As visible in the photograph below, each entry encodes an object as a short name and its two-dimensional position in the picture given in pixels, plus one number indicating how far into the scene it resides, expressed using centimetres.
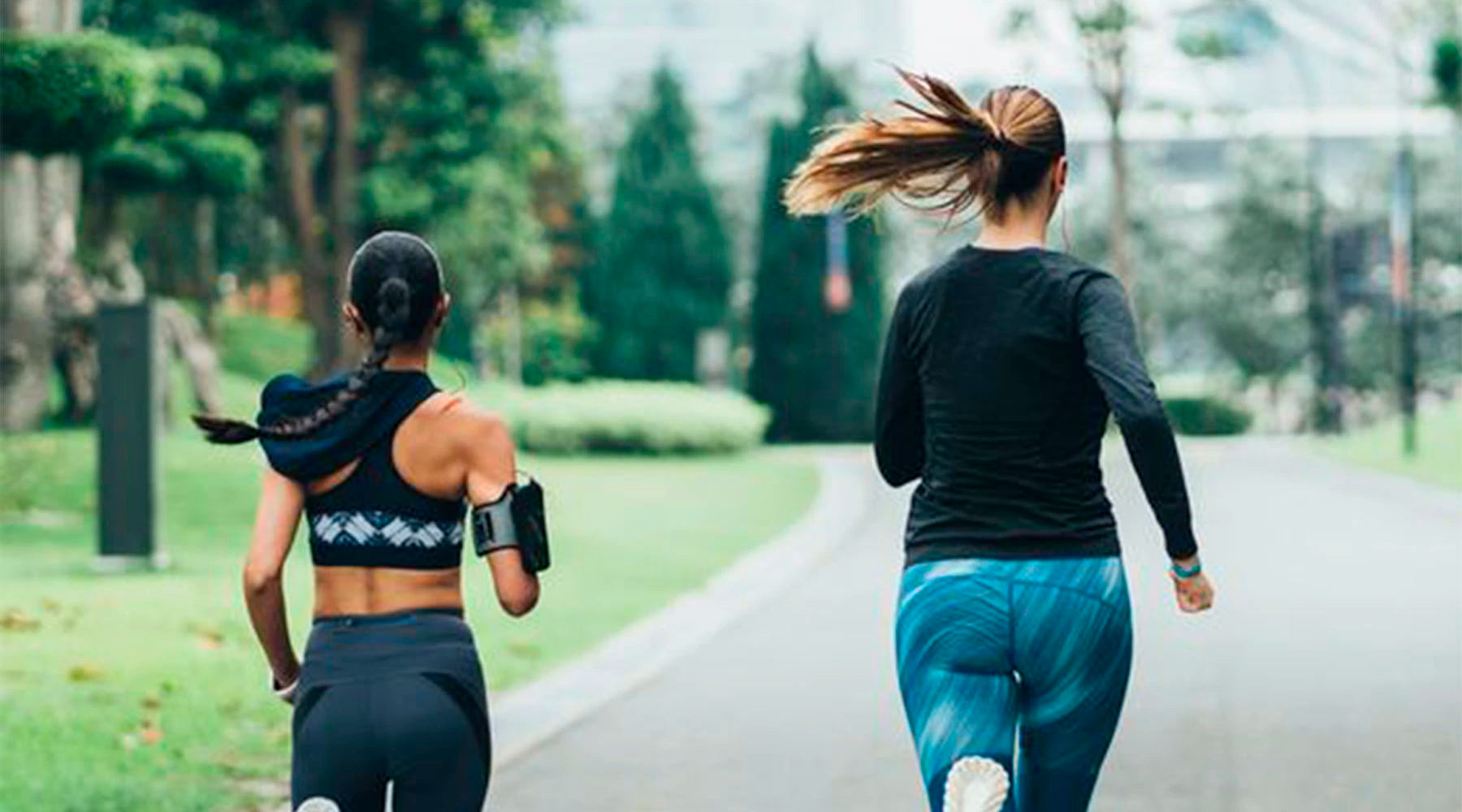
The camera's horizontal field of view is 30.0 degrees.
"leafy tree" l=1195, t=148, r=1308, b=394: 6844
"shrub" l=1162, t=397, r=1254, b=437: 6581
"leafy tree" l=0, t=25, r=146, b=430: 1895
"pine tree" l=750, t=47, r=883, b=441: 5938
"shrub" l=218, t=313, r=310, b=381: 5100
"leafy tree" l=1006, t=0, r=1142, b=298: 5128
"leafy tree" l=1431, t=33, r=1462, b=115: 3941
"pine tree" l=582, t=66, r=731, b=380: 6234
